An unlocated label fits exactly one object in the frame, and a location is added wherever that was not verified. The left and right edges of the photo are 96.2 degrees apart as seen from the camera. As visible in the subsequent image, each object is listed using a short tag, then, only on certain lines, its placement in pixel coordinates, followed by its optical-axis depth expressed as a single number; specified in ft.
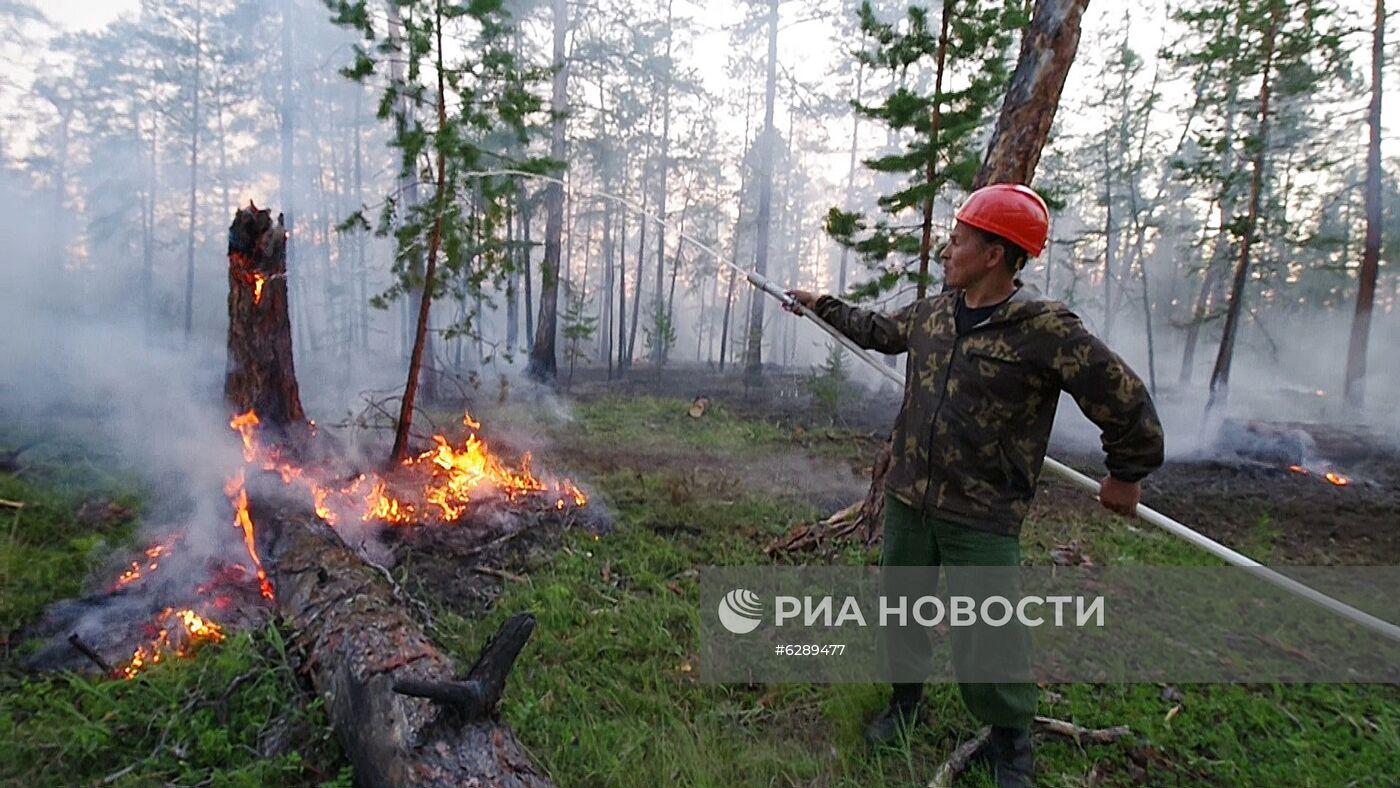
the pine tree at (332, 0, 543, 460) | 18.66
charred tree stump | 17.79
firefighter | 7.61
